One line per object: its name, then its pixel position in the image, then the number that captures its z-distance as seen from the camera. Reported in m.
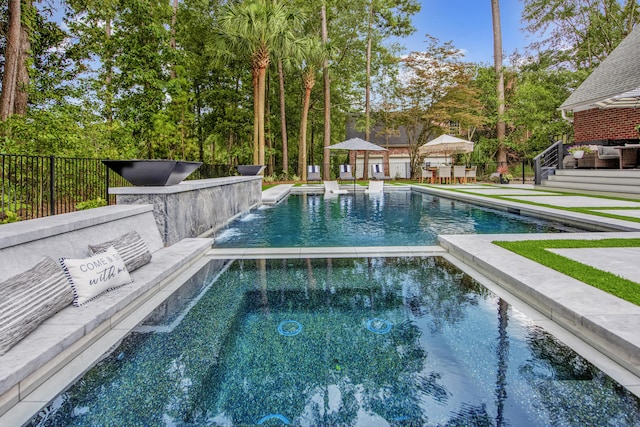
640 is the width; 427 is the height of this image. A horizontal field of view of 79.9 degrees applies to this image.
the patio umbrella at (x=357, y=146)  15.26
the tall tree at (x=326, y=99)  20.45
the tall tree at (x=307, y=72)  16.97
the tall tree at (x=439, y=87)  21.34
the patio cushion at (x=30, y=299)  2.05
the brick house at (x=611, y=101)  13.37
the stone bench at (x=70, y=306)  1.93
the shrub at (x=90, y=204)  6.61
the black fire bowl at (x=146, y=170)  4.82
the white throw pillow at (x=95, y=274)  2.72
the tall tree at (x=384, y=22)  22.86
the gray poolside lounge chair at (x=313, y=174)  20.90
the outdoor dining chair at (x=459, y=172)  18.56
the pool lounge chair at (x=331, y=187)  15.38
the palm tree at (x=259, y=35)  14.52
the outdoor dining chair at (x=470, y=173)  19.03
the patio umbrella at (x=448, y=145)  17.67
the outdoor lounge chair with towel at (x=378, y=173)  20.58
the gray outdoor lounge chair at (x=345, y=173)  20.88
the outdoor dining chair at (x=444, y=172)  18.97
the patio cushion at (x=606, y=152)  12.70
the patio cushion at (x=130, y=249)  3.35
